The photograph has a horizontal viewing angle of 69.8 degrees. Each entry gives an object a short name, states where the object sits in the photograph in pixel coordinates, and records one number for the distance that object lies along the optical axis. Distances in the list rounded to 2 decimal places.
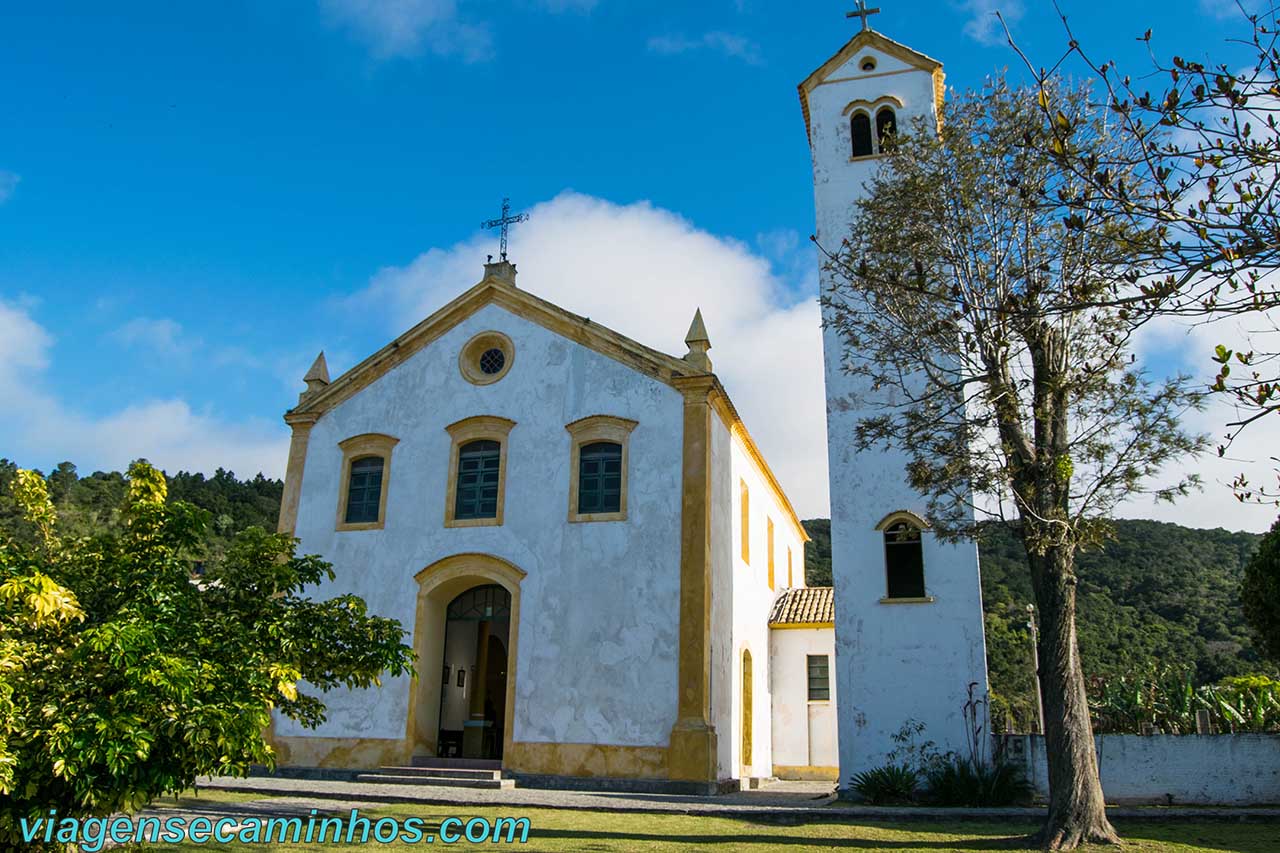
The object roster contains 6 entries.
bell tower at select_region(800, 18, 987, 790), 15.01
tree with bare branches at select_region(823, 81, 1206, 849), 10.04
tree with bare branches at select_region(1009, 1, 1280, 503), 4.62
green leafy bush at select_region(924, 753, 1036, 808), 13.67
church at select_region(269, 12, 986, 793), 15.70
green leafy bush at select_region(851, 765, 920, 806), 14.20
